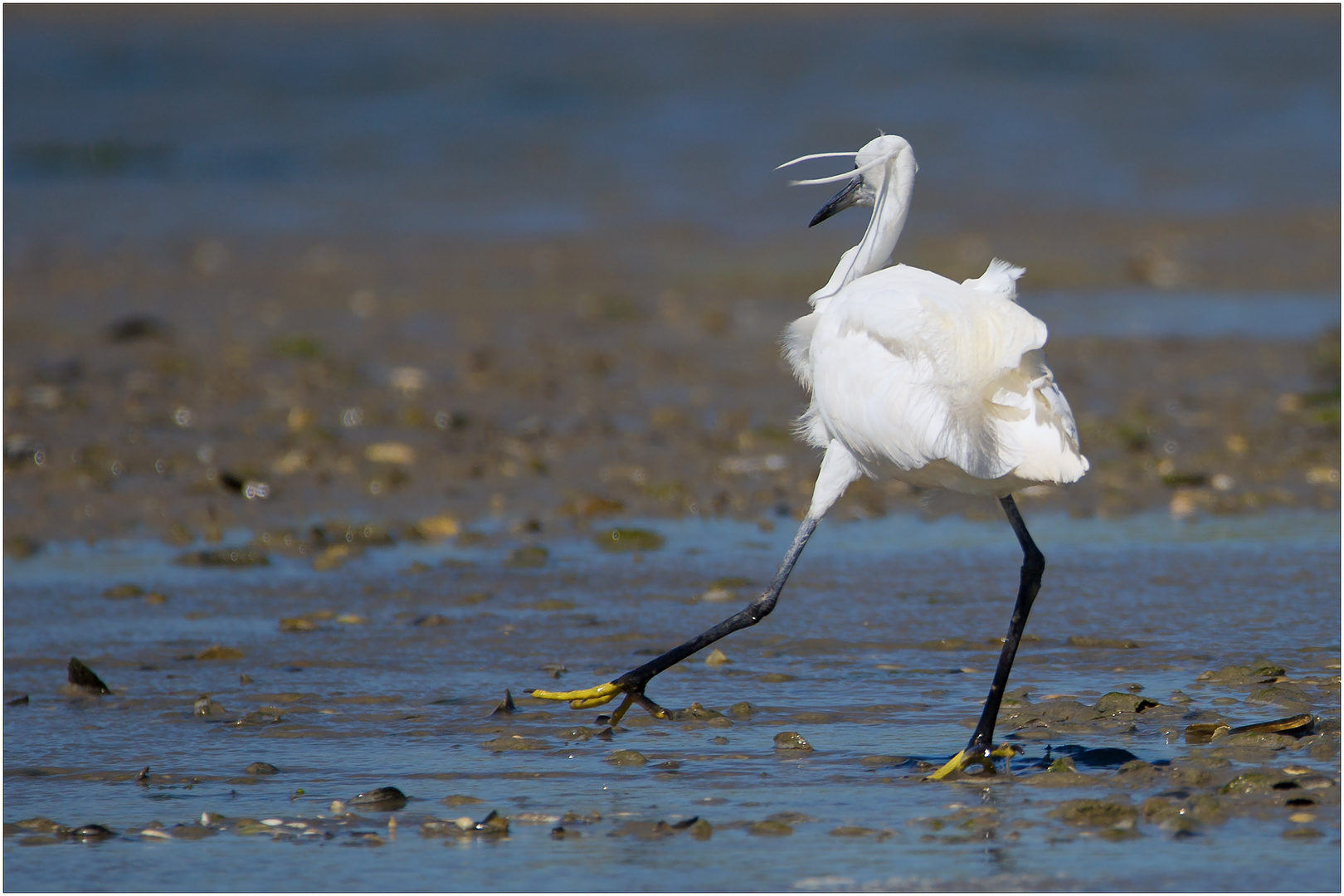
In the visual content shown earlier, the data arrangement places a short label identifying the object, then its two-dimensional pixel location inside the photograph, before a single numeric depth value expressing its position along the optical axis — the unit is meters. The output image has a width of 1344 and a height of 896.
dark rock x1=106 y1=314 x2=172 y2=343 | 23.59
